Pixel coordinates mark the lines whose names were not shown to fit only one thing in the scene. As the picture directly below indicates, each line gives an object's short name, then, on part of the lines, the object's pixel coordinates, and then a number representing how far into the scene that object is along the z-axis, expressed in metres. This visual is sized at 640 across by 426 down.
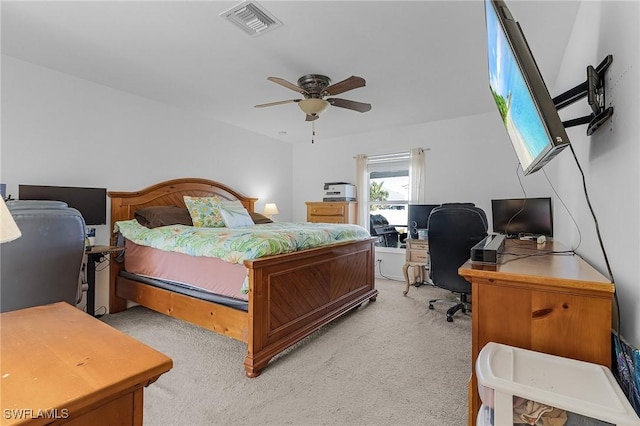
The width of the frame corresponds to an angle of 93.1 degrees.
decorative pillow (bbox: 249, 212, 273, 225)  4.29
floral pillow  3.47
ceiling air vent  1.93
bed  2.08
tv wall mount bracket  1.28
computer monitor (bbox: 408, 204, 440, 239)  4.29
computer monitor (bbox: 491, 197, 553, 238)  2.91
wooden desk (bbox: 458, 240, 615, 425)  1.06
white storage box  0.80
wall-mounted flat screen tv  0.99
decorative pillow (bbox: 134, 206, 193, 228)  3.21
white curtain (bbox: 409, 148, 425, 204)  4.52
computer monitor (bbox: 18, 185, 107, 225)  2.62
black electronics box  1.29
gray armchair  1.52
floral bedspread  2.15
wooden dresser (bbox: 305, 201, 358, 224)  4.88
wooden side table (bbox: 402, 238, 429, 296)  3.96
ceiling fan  2.78
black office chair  2.73
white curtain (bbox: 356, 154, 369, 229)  5.05
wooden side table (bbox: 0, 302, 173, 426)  0.57
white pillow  3.56
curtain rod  4.73
